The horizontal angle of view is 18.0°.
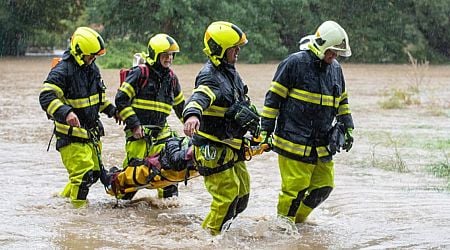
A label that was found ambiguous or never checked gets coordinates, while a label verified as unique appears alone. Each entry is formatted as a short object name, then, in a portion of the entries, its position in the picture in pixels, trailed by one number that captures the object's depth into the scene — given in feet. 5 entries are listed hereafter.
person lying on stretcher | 40.31
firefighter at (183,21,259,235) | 36.40
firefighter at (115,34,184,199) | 44.62
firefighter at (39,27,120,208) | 42.98
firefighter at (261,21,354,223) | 38.03
